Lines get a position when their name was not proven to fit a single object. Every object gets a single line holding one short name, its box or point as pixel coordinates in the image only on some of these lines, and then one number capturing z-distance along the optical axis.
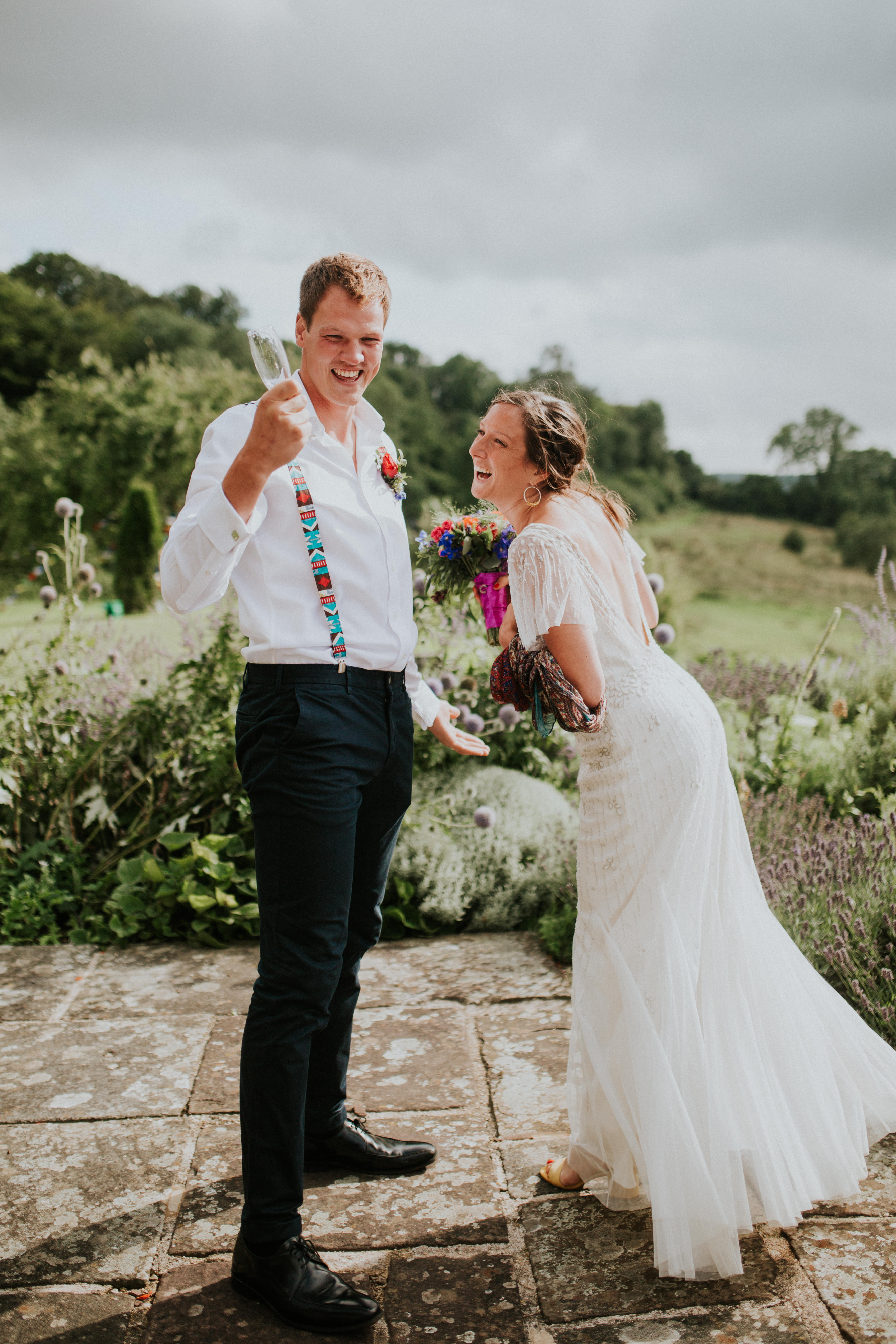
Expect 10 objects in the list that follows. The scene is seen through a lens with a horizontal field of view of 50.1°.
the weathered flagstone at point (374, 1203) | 2.16
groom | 1.87
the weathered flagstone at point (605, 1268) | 1.94
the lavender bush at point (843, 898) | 2.91
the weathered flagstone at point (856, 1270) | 1.83
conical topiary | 12.70
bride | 1.99
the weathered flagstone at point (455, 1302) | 1.88
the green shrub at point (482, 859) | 3.83
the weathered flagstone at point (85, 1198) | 2.06
